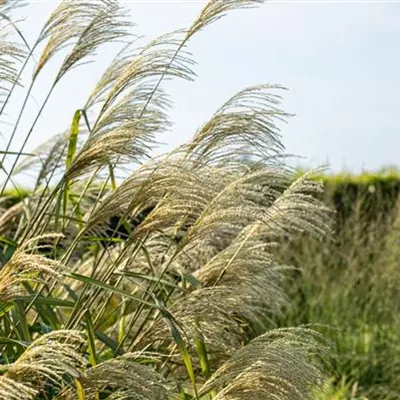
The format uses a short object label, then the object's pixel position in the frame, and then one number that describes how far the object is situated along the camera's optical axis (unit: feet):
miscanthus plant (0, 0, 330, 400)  12.36
